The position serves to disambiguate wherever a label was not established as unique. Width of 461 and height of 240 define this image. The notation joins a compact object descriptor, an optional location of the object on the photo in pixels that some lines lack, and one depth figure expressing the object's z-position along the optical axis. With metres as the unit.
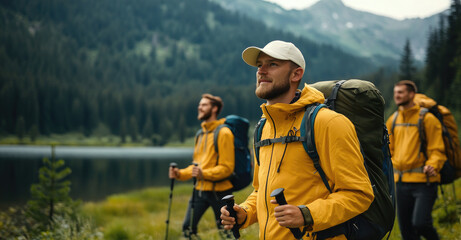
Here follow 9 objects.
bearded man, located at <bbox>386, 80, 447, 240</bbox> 6.00
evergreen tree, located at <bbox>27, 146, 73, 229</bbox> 9.48
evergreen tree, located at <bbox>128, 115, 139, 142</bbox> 147.88
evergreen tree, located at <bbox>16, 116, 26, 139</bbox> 124.06
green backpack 2.73
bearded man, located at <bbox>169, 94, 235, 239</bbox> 6.95
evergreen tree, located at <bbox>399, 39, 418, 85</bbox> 63.59
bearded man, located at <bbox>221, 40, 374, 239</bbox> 2.54
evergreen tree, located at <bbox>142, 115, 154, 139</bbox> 151.02
